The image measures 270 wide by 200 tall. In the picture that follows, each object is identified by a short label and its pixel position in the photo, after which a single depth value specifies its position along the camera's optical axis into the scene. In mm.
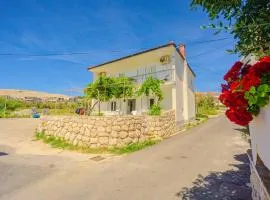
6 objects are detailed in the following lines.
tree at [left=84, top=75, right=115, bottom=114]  18922
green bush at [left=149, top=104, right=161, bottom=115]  16172
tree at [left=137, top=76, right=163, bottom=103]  17614
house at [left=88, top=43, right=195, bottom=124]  19250
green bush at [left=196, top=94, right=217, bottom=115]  45312
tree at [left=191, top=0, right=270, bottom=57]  2484
